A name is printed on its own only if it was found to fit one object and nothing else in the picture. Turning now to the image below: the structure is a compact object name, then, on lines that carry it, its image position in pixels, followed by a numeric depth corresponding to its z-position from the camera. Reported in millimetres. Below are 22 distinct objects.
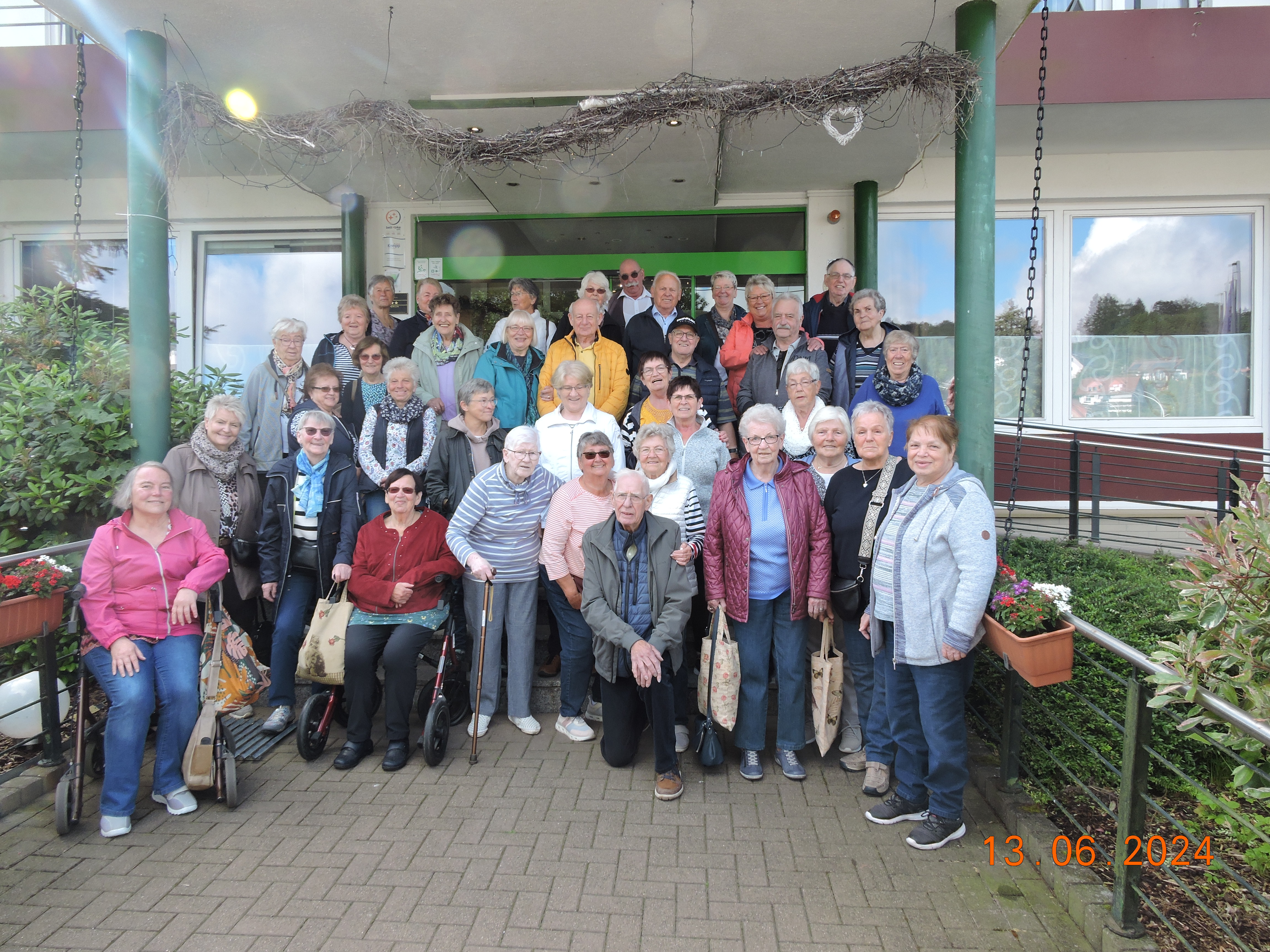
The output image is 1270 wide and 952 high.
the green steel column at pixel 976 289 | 5129
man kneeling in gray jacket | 3930
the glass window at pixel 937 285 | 9070
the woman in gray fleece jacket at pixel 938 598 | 3230
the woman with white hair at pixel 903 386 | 4762
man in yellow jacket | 5609
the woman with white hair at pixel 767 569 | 3979
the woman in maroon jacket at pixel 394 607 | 4156
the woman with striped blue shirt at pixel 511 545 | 4430
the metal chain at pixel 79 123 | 5270
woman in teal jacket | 5574
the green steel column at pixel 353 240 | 8578
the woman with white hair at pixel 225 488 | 4488
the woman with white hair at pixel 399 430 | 4953
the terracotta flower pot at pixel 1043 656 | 3057
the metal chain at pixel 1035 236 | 4859
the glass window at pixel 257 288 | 9273
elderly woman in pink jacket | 3547
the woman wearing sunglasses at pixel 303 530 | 4484
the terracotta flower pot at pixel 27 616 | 3604
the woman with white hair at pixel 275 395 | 5383
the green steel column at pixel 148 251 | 5348
